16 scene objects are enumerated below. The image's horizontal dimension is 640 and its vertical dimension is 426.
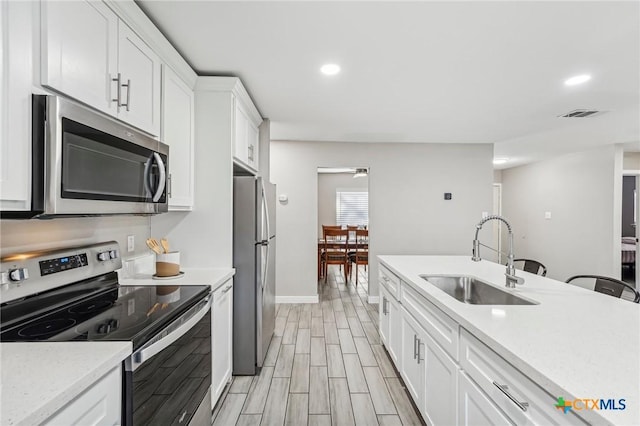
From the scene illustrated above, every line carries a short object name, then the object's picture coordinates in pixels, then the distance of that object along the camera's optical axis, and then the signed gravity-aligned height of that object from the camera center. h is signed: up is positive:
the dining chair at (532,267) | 2.80 -0.51
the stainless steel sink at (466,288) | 2.10 -0.53
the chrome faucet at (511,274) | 1.88 -0.37
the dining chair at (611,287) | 1.93 -0.48
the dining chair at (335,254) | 5.84 -0.77
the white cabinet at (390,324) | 2.50 -0.97
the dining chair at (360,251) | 5.70 -0.71
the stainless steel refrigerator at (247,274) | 2.56 -0.51
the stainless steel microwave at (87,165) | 1.07 +0.19
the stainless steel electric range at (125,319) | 1.12 -0.43
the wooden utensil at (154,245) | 2.09 -0.23
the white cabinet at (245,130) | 2.58 +0.76
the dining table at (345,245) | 5.90 -0.61
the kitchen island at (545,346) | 0.82 -0.45
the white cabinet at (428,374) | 1.51 -0.91
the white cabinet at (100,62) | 1.13 +0.65
